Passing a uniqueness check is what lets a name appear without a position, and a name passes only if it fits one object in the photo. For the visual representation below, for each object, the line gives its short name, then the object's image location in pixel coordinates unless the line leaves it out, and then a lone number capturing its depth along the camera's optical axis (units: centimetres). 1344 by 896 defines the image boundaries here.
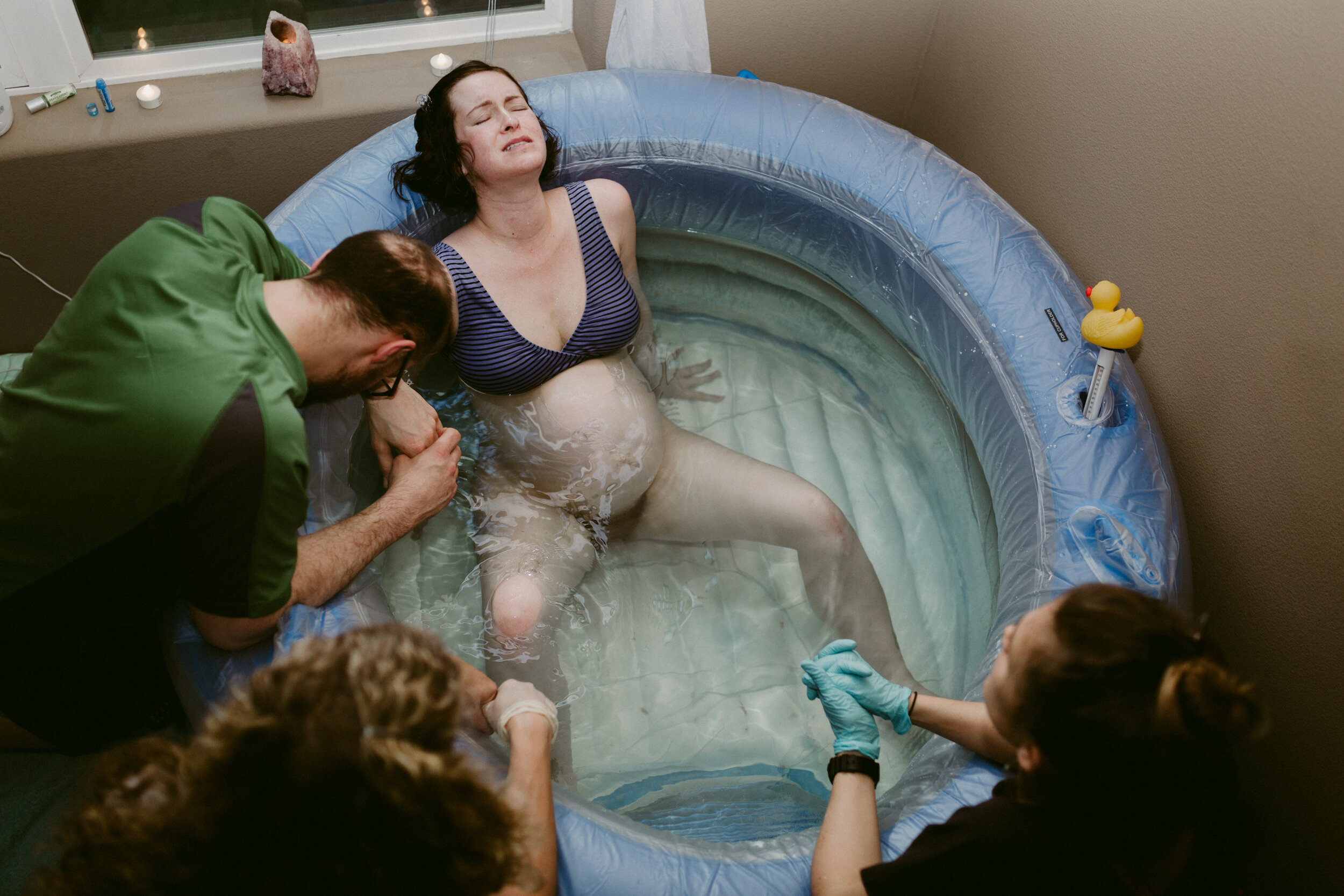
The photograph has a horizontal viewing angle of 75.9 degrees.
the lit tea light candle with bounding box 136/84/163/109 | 232
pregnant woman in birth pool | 188
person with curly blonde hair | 79
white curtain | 219
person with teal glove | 93
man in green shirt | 120
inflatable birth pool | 140
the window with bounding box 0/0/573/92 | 233
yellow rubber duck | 161
